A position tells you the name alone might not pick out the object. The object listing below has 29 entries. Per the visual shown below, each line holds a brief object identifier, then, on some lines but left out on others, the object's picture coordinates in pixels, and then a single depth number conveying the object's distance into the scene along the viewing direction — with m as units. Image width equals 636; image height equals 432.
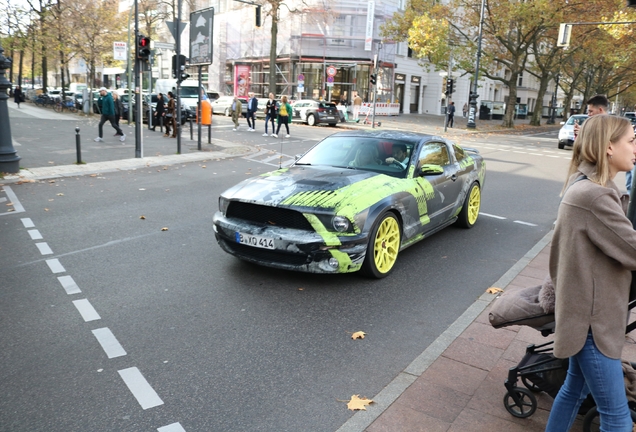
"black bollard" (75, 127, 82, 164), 14.12
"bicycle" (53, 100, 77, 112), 39.30
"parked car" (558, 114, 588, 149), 24.35
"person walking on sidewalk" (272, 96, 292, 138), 23.27
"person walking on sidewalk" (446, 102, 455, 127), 33.75
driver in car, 6.71
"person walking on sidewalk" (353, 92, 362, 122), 36.59
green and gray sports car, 5.42
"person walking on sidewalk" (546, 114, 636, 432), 2.34
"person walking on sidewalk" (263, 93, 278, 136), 24.62
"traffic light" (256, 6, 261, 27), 28.90
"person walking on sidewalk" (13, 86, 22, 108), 43.88
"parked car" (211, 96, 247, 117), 39.75
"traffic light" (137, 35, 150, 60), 16.25
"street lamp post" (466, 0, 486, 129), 34.12
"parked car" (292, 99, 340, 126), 32.00
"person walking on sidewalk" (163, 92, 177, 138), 22.21
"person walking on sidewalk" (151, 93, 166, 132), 23.66
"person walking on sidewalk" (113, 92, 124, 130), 24.56
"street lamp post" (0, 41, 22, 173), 12.05
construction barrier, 44.11
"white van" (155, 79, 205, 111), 31.58
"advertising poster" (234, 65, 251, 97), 53.75
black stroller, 2.99
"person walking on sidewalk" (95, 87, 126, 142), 18.83
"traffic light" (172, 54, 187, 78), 18.33
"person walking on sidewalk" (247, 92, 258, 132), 26.70
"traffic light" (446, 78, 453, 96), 34.30
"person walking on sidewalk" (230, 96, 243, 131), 27.60
